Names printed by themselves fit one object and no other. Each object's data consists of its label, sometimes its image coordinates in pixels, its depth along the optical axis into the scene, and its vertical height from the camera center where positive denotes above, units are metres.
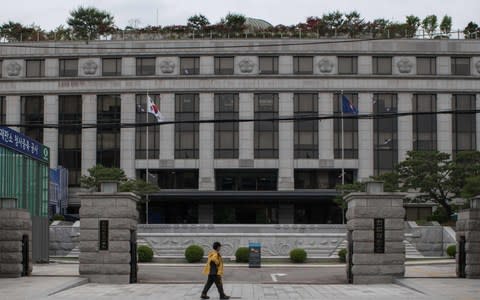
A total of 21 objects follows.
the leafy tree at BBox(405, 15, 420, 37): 78.69 +13.50
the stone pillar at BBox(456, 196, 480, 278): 29.92 -2.92
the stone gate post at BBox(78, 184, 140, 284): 28.92 -2.65
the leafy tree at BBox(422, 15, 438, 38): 79.00 +13.56
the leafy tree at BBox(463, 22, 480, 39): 80.31 +13.14
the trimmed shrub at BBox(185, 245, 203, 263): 45.12 -5.02
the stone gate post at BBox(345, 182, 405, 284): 28.94 -2.67
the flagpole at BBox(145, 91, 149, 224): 76.97 -2.67
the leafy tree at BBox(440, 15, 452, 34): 79.56 +13.55
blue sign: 38.08 +0.92
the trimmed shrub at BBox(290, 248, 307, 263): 44.94 -5.11
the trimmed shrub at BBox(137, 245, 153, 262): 45.00 -5.05
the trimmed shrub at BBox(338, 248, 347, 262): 44.75 -5.10
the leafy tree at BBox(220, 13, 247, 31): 79.88 +14.00
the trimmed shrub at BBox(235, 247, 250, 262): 45.53 -5.15
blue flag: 56.75 +3.99
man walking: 23.19 -3.10
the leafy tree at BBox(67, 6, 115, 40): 80.50 +14.02
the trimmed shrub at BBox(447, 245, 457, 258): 47.86 -5.19
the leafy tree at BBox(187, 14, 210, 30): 80.44 +14.02
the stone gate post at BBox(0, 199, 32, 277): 30.00 -2.92
